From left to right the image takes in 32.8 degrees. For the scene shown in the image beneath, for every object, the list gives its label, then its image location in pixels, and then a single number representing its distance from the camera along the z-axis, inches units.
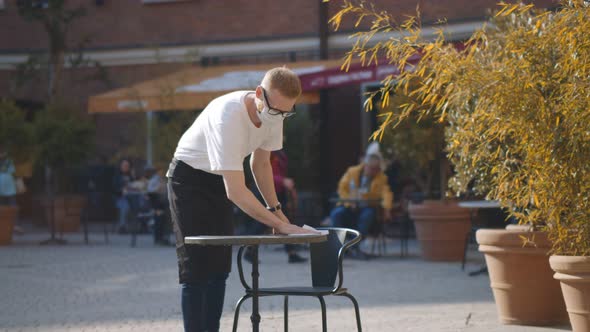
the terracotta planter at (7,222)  580.1
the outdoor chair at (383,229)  488.7
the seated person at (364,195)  478.9
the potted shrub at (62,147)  640.4
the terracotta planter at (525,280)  267.0
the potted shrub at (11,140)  585.0
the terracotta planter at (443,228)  461.4
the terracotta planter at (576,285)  229.6
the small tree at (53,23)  776.3
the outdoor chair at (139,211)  594.3
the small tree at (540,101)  215.5
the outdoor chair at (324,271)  187.5
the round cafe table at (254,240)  169.3
